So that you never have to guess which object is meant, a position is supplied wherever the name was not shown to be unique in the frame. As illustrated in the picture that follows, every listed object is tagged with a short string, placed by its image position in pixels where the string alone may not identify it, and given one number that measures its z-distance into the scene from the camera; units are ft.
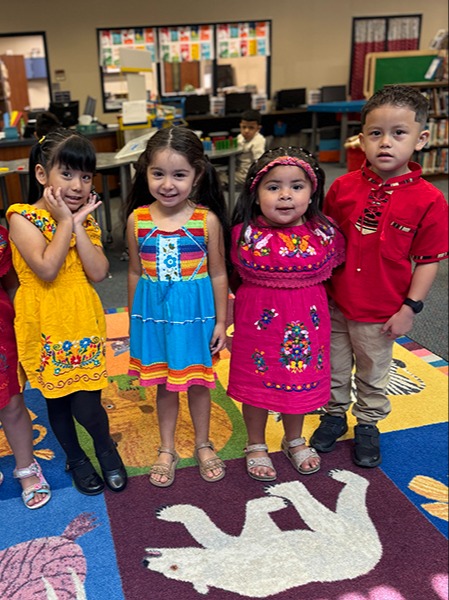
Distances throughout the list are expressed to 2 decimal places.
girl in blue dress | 4.02
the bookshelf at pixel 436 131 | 17.11
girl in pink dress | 4.04
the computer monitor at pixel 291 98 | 23.88
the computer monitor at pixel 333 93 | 24.20
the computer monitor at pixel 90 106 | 16.82
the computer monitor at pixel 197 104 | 22.25
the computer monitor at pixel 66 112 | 15.26
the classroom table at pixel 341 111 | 20.05
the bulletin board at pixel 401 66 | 17.33
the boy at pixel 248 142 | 12.92
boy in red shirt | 3.95
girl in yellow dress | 3.82
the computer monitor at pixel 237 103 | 22.47
